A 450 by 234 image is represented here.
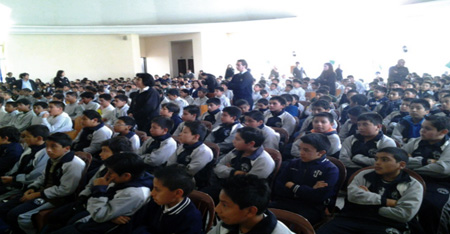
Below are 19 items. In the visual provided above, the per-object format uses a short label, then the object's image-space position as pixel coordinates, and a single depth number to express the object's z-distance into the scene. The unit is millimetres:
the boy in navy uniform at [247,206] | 1474
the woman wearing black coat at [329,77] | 7398
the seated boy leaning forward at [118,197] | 2008
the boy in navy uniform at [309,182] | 2224
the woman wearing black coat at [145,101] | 4367
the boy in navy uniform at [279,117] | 4422
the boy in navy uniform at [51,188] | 2488
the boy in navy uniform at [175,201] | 1796
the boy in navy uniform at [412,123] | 3539
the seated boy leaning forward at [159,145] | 3123
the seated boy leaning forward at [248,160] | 2566
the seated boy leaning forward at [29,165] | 2975
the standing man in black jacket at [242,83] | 5506
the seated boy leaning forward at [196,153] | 2834
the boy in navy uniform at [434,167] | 2244
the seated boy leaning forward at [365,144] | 2876
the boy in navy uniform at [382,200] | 1950
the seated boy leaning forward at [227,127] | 3932
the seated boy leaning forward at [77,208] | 2373
